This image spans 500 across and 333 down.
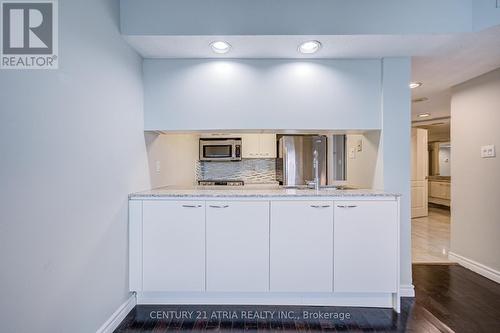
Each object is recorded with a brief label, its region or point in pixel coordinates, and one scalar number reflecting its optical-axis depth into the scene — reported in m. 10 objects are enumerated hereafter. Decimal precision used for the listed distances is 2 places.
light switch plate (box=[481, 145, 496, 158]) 2.60
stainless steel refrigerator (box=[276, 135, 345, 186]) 4.24
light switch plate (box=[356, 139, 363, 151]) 2.78
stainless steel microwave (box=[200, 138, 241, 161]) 4.10
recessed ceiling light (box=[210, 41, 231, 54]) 2.03
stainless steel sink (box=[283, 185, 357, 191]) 2.71
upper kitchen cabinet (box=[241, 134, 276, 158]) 4.25
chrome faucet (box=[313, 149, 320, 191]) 2.47
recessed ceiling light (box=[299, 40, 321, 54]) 2.02
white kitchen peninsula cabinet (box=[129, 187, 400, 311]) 2.00
